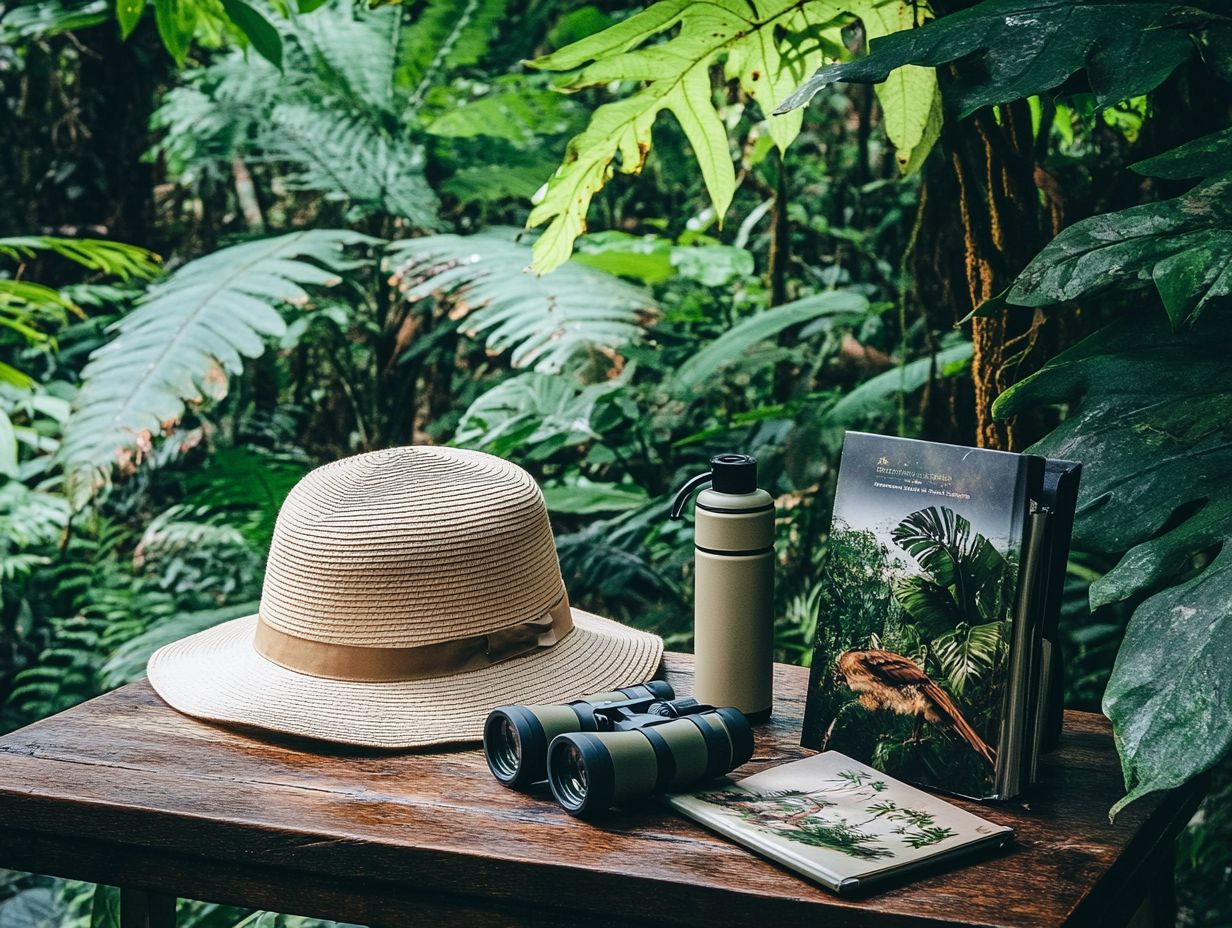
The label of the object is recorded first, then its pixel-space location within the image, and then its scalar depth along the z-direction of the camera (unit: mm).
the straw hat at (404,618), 1042
